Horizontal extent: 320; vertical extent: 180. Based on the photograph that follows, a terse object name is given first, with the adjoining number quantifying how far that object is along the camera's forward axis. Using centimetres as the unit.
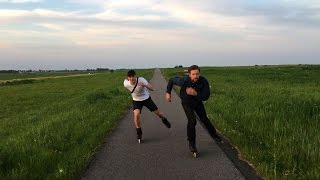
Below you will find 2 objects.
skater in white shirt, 688
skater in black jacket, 585
